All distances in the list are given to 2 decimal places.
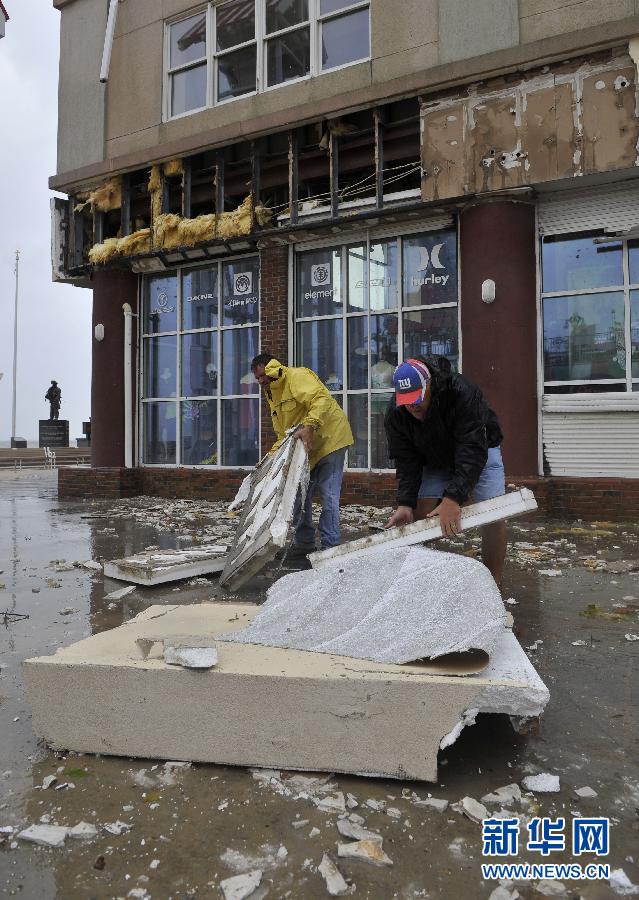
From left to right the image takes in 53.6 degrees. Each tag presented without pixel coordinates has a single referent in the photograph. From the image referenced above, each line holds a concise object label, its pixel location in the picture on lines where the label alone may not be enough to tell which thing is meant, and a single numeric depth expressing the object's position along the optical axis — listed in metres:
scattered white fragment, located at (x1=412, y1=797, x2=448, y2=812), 1.98
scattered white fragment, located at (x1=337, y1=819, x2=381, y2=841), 1.85
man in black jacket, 3.58
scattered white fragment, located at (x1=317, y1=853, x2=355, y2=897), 1.64
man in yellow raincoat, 5.20
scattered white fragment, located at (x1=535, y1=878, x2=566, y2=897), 1.66
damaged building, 7.66
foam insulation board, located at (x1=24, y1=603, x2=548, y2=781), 2.10
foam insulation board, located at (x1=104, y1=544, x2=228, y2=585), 4.87
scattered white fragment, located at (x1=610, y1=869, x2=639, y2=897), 1.65
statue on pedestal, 31.72
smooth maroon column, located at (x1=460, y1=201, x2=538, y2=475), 7.95
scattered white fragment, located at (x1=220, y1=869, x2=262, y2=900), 1.63
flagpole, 40.83
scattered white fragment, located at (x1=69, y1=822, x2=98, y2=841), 1.88
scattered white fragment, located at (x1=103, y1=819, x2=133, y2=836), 1.90
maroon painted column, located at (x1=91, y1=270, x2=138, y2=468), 11.18
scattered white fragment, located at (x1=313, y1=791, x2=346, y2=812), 1.98
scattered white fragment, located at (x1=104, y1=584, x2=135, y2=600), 4.58
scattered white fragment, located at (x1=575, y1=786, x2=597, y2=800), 2.03
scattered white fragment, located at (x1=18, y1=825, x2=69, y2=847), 1.85
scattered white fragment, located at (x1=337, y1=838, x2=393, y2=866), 1.75
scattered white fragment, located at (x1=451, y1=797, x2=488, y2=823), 1.93
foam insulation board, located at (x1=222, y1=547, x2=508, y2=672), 2.31
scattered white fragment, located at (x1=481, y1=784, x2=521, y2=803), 2.02
